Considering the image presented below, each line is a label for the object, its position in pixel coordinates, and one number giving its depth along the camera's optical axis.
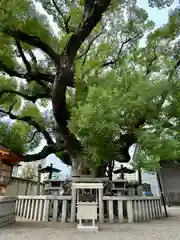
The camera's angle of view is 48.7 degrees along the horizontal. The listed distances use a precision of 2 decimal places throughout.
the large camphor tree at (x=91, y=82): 4.82
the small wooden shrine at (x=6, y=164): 4.23
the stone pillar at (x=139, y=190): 7.19
